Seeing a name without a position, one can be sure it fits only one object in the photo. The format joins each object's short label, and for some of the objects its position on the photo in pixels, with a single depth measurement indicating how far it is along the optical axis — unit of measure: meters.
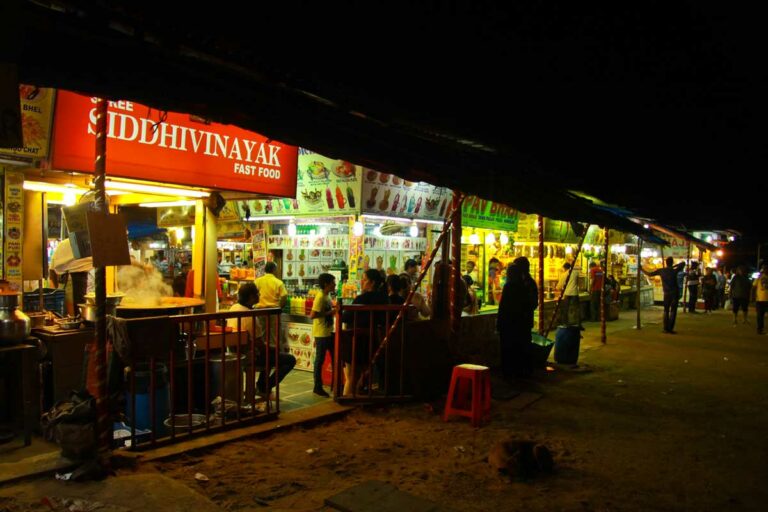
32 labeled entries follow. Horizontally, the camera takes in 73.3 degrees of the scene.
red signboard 6.14
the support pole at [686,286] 22.53
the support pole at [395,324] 7.55
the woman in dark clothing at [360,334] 7.67
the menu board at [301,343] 10.02
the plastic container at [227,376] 6.98
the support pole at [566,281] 11.76
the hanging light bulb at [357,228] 10.92
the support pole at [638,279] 16.28
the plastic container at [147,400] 6.01
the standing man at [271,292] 9.60
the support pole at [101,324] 4.91
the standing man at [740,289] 18.80
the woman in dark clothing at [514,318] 9.50
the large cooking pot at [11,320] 5.59
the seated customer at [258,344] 7.67
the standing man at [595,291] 18.56
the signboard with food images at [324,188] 10.75
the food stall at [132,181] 6.18
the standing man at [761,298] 16.61
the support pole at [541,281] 11.38
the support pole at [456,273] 8.42
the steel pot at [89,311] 6.26
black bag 4.87
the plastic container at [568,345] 10.95
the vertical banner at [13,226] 6.67
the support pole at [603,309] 13.42
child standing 8.39
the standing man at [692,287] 23.16
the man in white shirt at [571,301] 16.79
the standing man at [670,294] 16.06
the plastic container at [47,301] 8.25
